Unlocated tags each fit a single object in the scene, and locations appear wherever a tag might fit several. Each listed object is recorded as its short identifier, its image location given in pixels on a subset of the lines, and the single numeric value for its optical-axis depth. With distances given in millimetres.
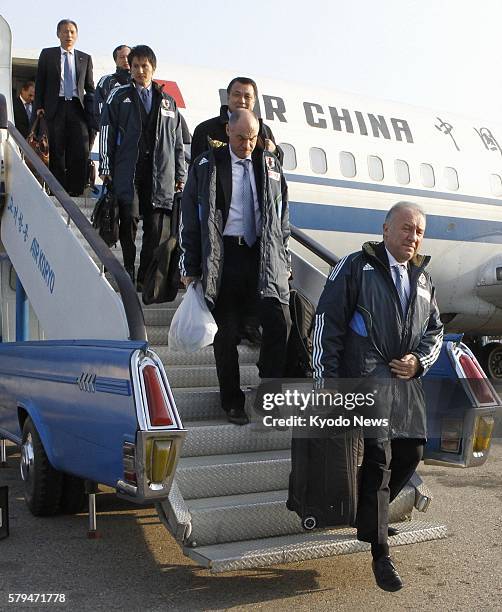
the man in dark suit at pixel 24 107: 9164
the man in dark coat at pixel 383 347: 4012
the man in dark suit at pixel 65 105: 8125
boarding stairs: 4164
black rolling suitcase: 3971
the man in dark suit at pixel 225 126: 5098
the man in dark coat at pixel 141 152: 6293
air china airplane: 10648
